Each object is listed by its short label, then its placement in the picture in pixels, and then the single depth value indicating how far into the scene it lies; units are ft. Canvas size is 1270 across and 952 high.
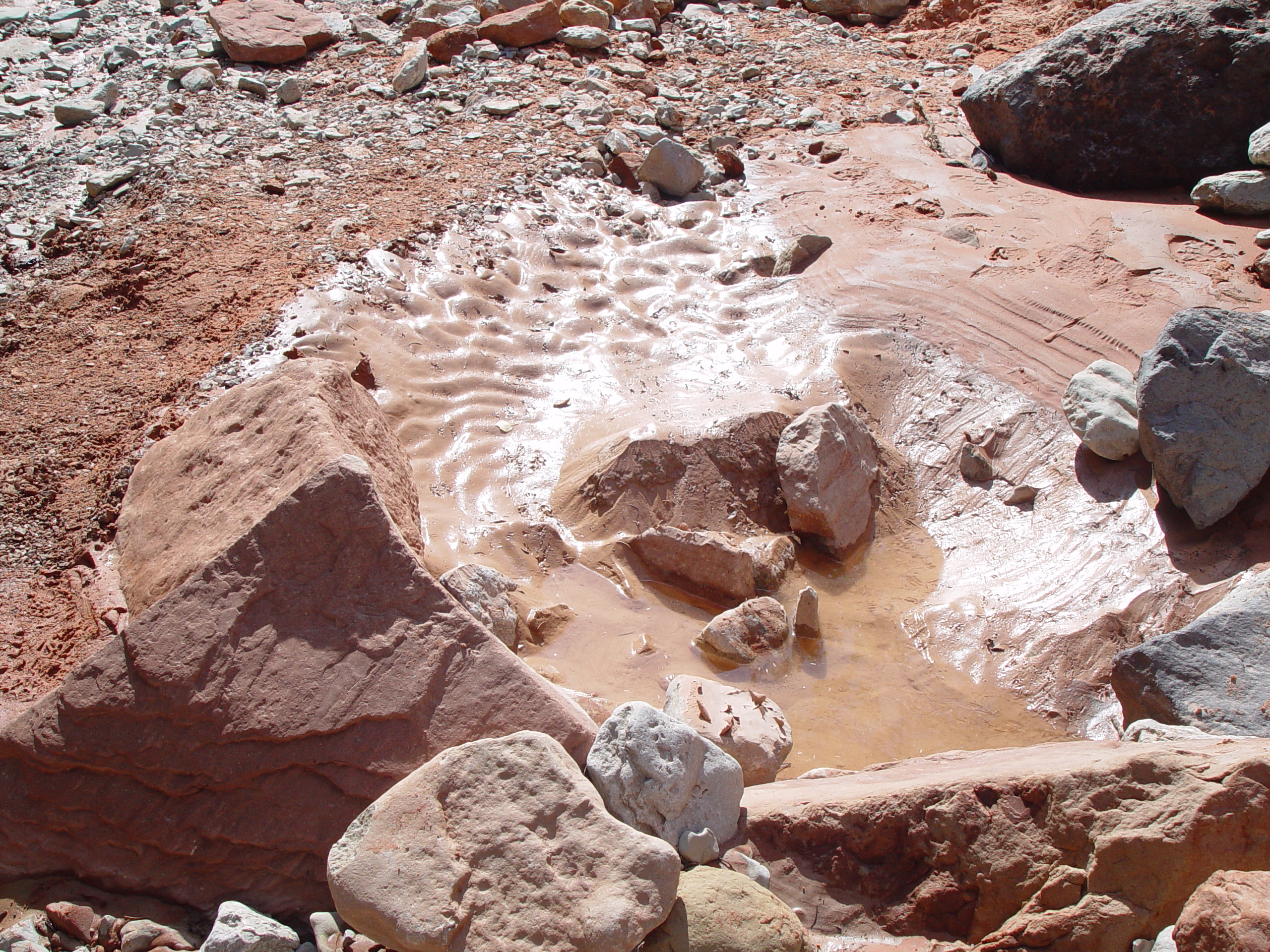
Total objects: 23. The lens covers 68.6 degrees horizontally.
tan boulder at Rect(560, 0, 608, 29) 24.91
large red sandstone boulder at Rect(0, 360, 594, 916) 7.24
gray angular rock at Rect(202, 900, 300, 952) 6.43
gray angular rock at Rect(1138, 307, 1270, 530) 12.09
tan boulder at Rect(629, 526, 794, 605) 12.05
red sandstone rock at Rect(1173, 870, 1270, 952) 5.20
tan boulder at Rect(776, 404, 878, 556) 12.77
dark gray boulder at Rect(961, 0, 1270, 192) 19.06
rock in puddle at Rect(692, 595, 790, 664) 11.18
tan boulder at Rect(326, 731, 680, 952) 5.96
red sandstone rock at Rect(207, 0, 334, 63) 22.72
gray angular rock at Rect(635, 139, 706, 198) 19.75
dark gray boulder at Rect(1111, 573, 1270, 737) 9.12
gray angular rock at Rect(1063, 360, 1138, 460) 13.47
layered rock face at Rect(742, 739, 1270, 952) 6.37
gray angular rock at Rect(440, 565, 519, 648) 10.28
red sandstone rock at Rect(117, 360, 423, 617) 9.18
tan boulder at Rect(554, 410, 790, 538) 12.87
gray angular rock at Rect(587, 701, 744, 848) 7.04
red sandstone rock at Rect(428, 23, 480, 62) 23.67
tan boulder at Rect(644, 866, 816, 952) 6.23
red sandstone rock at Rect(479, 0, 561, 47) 24.09
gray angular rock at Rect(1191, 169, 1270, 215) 17.67
